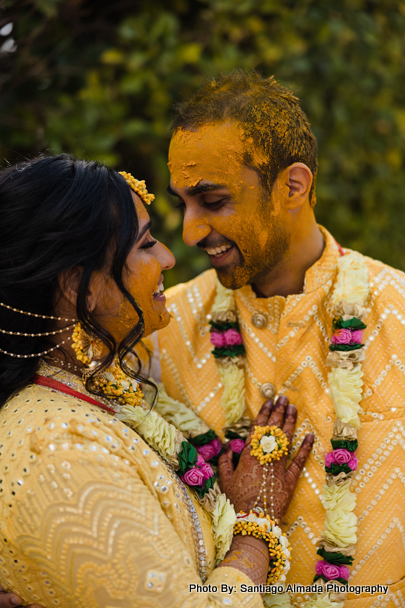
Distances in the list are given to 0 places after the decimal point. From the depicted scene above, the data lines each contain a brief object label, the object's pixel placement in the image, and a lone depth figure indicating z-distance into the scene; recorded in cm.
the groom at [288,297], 161
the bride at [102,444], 142
